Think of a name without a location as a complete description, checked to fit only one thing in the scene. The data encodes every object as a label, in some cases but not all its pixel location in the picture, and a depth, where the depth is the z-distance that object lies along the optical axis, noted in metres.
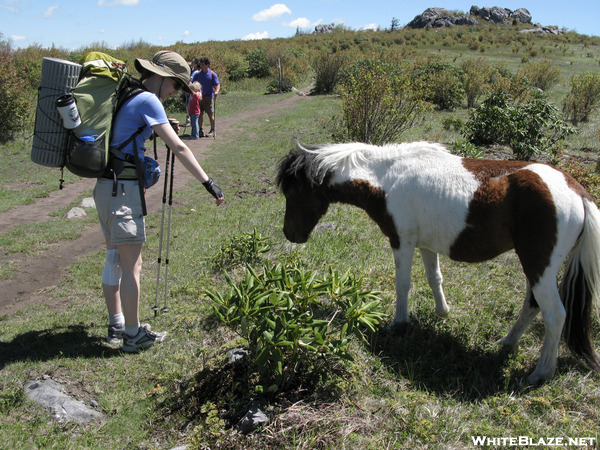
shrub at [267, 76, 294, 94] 24.68
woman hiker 2.92
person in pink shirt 11.52
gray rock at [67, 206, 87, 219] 6.90
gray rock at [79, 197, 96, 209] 7.38
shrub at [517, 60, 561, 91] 18.36
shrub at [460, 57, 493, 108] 16.34
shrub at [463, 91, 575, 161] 7.86
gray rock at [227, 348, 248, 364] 2.92
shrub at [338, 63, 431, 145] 8.57
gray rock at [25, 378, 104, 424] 2.57
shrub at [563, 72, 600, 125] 12.59
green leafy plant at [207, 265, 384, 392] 2.39
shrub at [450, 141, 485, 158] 6.95
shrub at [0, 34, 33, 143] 10.84
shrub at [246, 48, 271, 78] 28.11
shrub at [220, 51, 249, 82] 27.02
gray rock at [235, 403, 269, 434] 2.40
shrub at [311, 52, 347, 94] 22.86
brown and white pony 2.76
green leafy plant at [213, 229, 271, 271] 4.80
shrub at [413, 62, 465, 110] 15.88
